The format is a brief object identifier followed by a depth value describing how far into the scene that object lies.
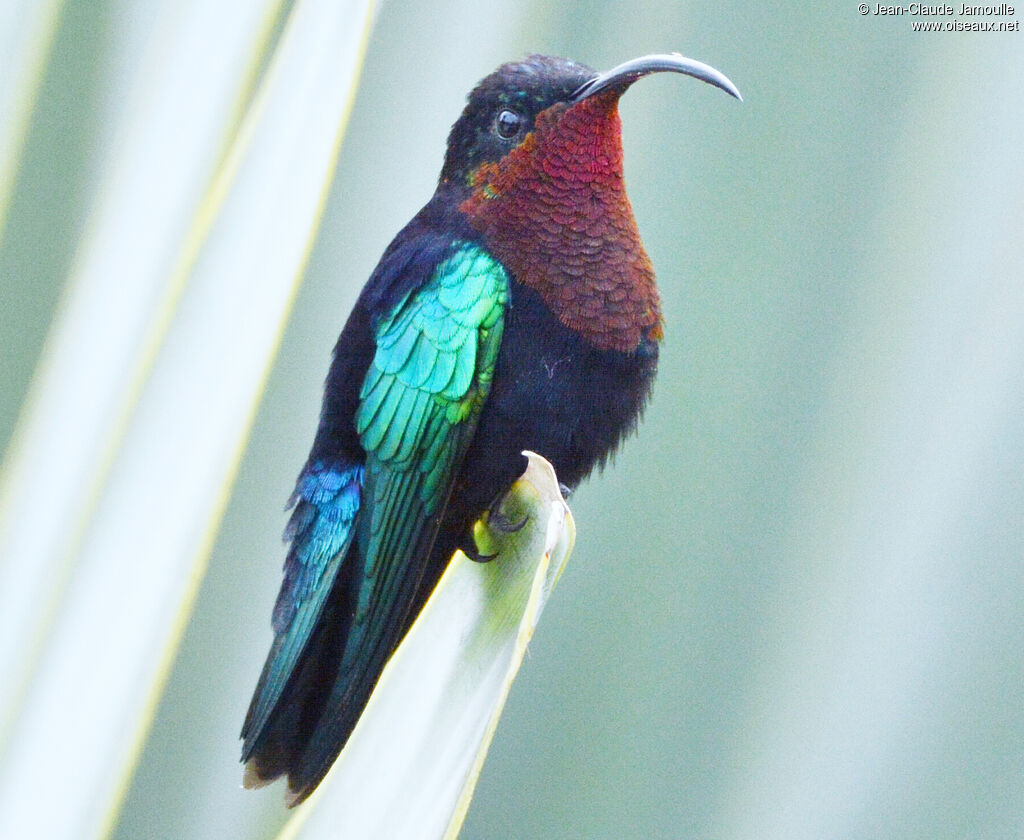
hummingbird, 2.42
